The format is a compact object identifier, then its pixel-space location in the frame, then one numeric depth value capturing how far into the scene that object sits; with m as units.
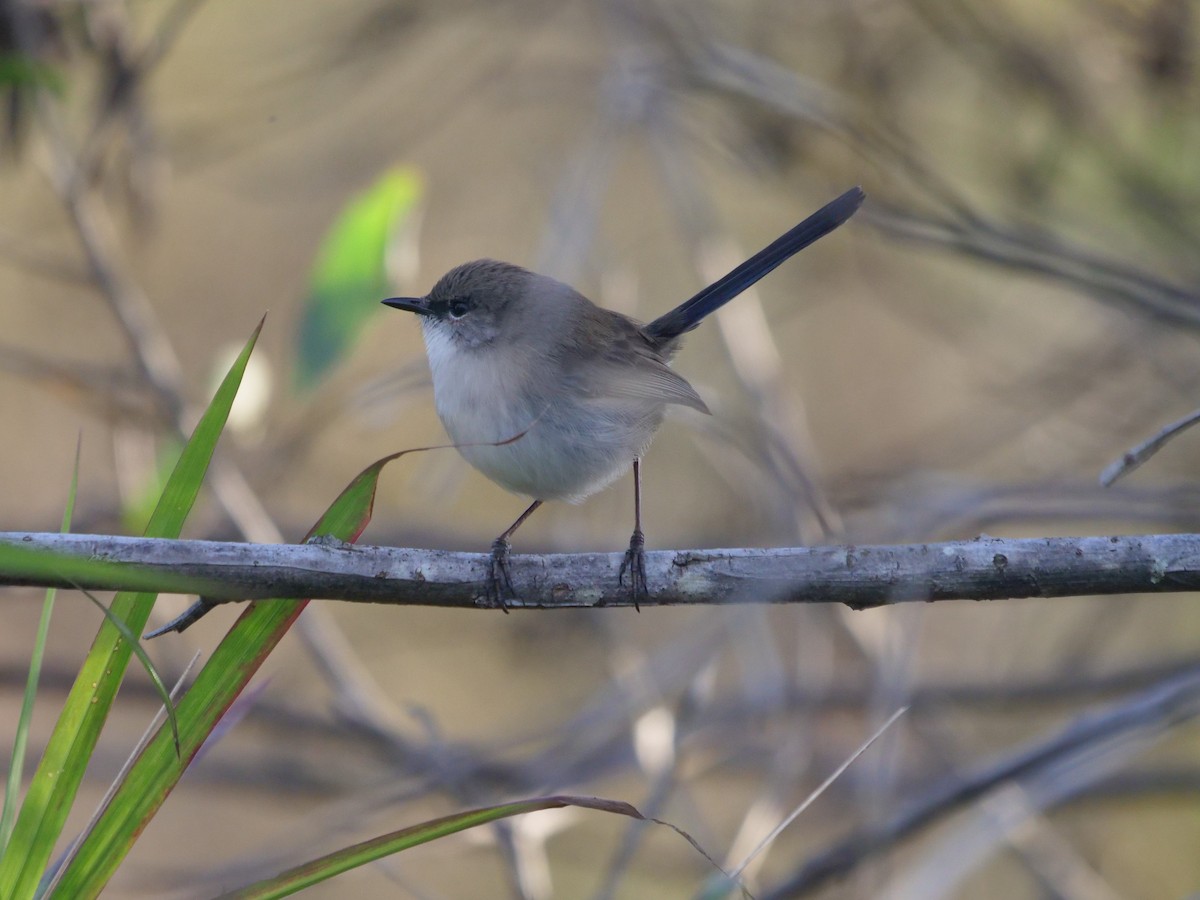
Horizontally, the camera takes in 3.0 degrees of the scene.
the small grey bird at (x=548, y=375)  4.20
